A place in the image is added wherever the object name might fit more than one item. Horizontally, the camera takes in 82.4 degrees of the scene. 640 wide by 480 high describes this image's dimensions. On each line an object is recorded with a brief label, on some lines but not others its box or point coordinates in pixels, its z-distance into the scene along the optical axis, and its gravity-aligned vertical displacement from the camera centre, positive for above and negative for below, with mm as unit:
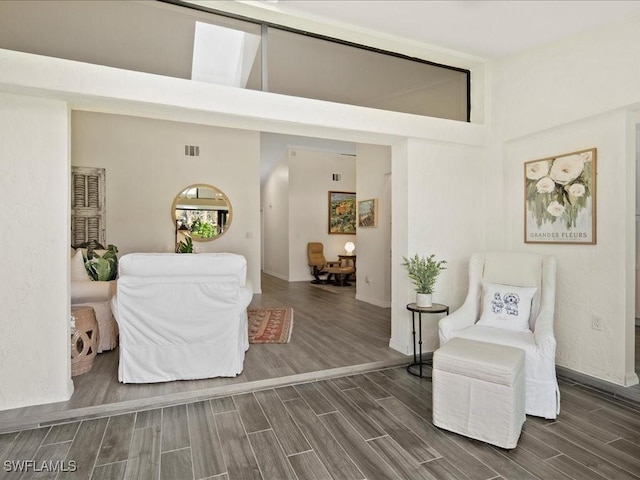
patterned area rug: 4086 -1127
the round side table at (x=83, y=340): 2975 -866
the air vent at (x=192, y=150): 6699 +1597
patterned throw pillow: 2910 -575
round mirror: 6637 +460
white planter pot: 3225 -556
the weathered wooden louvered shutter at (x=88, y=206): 5914 +518
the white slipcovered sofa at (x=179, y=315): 2809 -612
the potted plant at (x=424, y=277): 3242 -362
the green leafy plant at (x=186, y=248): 5344 -160
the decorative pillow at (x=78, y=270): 3715 -335
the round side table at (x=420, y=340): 3139 -902
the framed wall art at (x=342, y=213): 9781 +651
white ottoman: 2090 -927
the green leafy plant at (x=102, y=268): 3713 -314
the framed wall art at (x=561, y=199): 3006 +338
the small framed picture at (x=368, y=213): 6159 +423
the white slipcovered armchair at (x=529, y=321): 2457 -666
